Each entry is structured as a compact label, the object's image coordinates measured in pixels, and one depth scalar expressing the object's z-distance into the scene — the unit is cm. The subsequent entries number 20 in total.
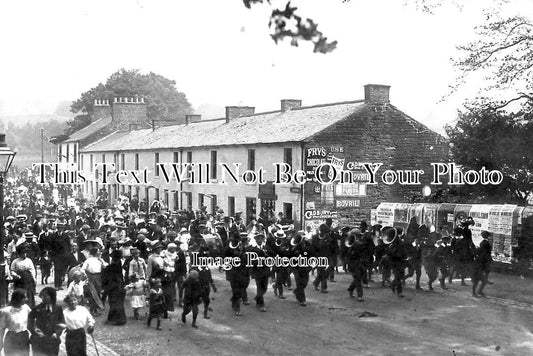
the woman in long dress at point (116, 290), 1328
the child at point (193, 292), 1282
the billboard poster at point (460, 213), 2114
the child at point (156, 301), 1284
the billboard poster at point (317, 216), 2670
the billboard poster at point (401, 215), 2420
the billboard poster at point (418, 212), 2336
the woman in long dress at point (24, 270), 1310
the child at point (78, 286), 1171
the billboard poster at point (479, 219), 2027
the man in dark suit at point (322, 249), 1667
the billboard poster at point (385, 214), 2514
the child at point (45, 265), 1767
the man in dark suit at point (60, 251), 1694
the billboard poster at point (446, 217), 2194
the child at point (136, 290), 1338
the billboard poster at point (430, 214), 2278
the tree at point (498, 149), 2206
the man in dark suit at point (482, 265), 1560
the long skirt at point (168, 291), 1362
